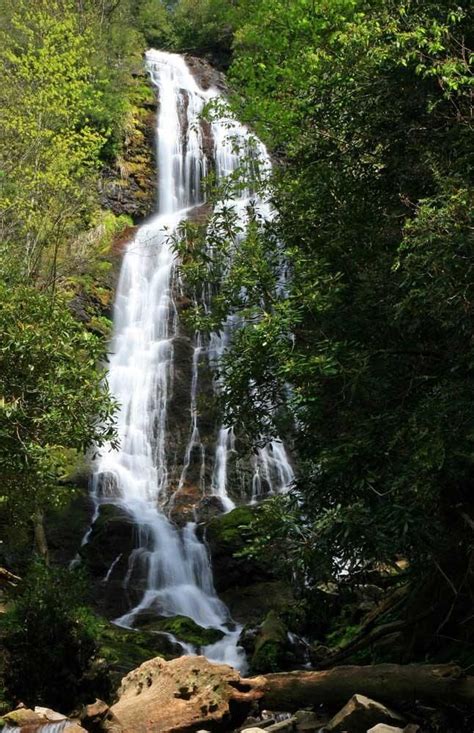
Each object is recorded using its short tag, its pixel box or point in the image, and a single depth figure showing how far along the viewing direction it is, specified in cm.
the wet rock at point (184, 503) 2059
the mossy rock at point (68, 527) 1907
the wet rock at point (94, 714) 829
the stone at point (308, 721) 867
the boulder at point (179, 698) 860
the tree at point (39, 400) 1093
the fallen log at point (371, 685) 761
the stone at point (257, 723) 905
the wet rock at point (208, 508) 2078
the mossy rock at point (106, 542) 1867
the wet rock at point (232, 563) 1823
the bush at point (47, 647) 995
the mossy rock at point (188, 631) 1500
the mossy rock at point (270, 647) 1320
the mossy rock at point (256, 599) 1702
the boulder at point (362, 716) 780
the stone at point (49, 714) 876
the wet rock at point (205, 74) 4262
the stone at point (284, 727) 873
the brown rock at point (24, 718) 851
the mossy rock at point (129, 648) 1227
